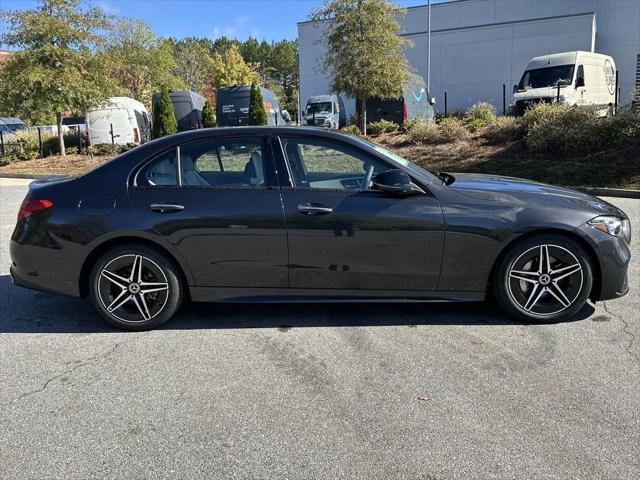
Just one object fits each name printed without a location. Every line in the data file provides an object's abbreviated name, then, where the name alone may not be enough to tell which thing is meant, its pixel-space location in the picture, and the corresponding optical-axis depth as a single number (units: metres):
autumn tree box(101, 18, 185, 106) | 42.09
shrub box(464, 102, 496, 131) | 18.66
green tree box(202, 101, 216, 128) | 25.66
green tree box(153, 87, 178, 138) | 21.50
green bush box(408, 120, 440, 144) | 17.44
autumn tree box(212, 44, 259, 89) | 51.25
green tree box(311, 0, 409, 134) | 19.84
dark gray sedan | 4.13
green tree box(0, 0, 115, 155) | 19.45
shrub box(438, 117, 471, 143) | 17.14
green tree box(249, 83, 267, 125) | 21.00
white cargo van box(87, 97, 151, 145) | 22.28
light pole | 32.90
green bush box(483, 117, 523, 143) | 16.00
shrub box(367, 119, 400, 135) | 20.61
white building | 32.06
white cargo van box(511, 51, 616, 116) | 18.70
